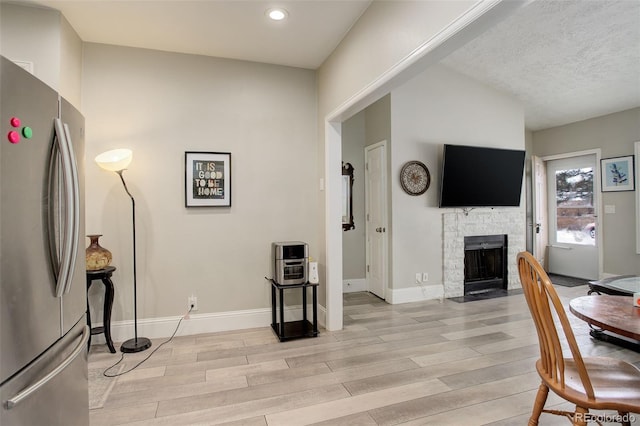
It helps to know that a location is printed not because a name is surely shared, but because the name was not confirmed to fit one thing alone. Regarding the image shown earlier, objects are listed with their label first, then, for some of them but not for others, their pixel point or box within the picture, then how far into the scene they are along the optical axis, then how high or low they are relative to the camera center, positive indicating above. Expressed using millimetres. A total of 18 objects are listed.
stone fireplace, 4719 -299
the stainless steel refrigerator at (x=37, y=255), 1056 -137
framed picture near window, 5070 +617
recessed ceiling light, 2605 +1634
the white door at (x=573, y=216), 5668 -64
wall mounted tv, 4582 +538
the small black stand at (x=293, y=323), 3139 -1124
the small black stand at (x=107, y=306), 2850 -792
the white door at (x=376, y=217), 4621 -42
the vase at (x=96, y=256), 2795 -341
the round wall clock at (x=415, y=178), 4492 +506
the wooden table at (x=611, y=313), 1425 -502
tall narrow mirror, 5039 +255
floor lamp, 2758 +354
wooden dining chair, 1295 -751
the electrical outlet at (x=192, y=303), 3307 -886
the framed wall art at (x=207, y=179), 3301 +378
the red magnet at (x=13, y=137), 1075 +269
